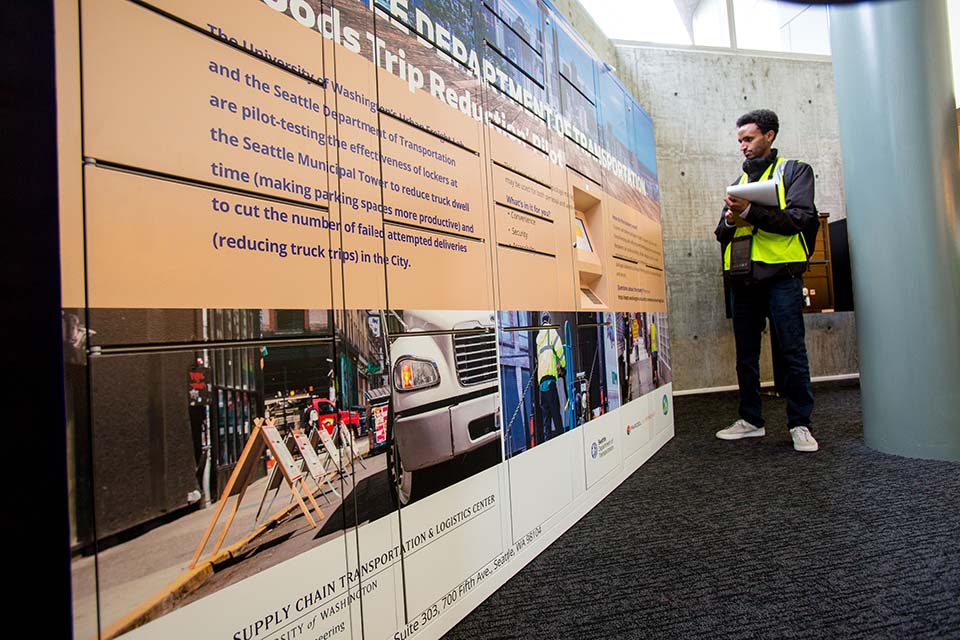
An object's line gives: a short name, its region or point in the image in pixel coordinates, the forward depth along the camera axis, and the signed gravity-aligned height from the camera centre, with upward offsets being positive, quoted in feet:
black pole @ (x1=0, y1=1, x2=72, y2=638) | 1.79 +0.10
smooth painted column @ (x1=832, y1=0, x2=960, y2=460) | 7.48 +1.47
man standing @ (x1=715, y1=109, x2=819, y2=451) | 8.25 +1.04
